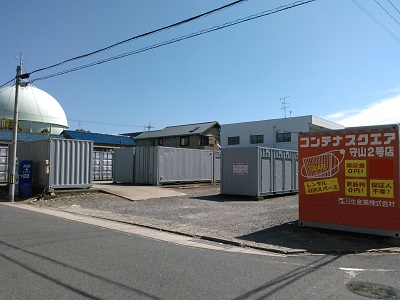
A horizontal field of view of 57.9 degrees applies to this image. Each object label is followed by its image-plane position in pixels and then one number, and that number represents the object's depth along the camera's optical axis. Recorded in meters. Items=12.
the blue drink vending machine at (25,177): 19.41
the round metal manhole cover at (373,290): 5.17
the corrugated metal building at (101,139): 46.26
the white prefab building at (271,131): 55.33
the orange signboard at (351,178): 8.80
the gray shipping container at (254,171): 19.39
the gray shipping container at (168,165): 25.22
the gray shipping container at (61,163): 19.02
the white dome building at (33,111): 47.09
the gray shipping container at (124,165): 27.00
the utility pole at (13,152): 18.67
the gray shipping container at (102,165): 30.89
